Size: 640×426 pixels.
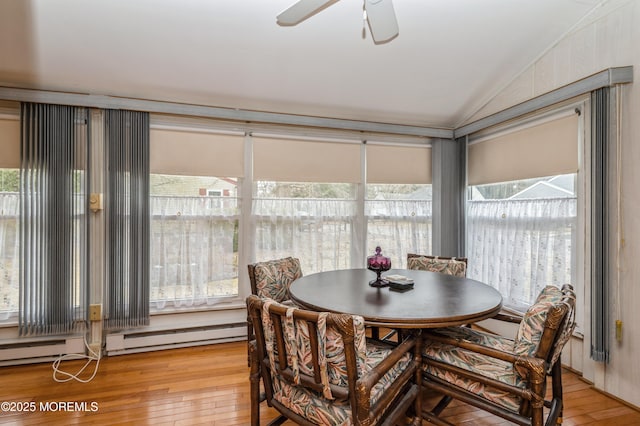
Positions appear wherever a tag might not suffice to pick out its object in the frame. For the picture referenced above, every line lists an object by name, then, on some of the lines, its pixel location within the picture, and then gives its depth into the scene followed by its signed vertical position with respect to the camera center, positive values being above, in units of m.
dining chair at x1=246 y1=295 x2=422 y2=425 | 1.28 -0.67
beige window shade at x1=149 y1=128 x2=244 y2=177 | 3.10 +0.58
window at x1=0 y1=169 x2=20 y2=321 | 2.76 -0.23
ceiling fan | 1.69 +1.07
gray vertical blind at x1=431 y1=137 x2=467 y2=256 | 3.86 +0.16
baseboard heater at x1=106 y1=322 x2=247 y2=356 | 2.93 -1.18
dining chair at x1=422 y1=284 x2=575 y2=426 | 1.46 -0.79
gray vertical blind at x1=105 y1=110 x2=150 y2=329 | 2.90 -0.05
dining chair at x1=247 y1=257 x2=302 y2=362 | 2.53 -0.53
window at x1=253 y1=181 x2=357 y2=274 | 3.44 -0.11
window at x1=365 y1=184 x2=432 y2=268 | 3.81 -0.10
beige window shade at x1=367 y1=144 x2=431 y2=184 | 3.80 +0.56
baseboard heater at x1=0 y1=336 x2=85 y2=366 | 2.71 -1.15
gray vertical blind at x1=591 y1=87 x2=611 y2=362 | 2.30 -0.14
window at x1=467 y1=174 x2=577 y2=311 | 2.79 -0.23
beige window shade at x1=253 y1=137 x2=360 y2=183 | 3.41 +0.55
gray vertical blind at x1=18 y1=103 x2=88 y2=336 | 2.71 -0.06
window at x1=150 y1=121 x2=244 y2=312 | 3.13 -0.02
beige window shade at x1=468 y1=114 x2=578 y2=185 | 2.74 +0.55
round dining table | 1.63 -0.51
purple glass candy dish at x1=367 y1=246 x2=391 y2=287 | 2.28 -0.37
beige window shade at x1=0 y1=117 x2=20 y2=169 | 2.73 +0.58
